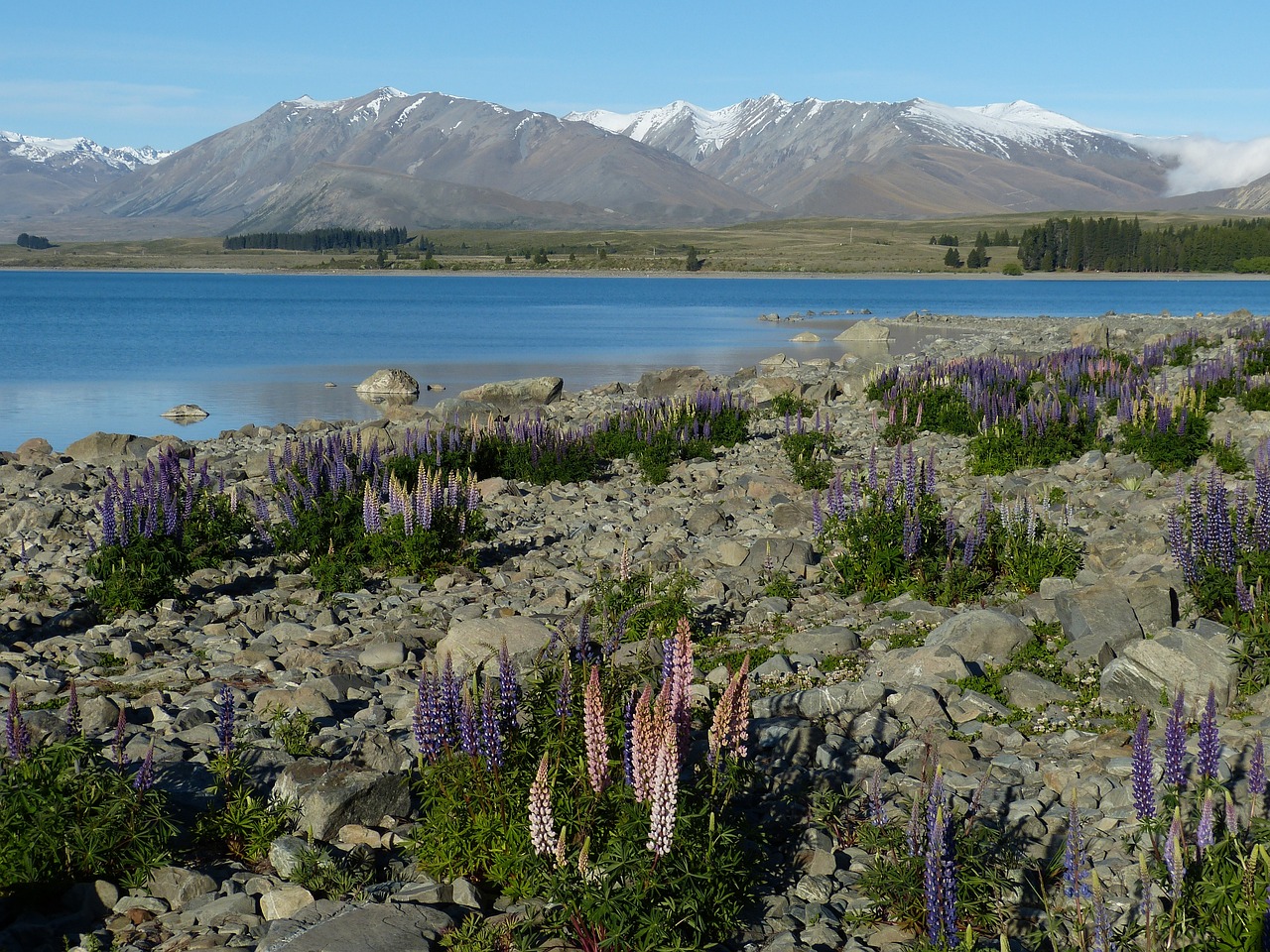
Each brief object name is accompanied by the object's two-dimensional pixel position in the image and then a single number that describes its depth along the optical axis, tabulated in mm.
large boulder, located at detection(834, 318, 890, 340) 52719
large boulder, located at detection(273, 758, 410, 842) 6000
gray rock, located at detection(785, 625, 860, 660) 9023
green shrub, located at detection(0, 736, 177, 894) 5395
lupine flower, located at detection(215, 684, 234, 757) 6426
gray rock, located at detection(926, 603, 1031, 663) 8539
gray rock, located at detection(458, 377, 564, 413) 30922
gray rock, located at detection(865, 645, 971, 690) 8148
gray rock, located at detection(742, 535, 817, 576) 11273
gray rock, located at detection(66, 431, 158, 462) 22159
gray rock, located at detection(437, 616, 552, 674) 8516
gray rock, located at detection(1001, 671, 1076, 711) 7723
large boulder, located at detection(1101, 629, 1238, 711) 7387
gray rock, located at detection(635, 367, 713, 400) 31328
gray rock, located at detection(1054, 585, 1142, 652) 8430
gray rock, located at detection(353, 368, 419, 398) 36094
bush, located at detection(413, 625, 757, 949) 4891
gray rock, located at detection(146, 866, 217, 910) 5492
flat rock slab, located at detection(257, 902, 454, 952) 4855
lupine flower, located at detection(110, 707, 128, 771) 5784
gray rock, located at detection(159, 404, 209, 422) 32250
